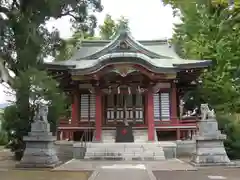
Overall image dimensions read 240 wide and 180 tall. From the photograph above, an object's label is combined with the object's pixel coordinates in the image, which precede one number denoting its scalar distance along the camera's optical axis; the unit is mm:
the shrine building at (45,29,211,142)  12570
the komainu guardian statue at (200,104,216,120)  10009
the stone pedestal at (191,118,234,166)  9686
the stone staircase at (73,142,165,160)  11408
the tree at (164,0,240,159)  13043
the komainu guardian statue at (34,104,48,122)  10052
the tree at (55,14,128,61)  26567
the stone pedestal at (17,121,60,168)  9567
